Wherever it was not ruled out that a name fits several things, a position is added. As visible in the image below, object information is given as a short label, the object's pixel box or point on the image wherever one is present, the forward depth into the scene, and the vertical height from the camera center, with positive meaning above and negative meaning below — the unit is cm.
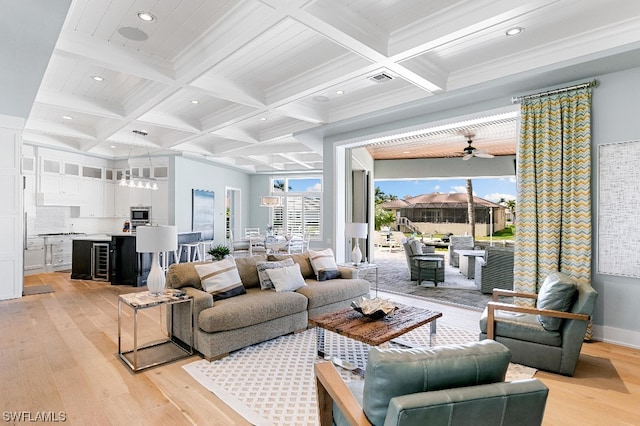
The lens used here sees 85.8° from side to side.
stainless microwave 919 -3
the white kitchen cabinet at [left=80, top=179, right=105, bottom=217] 886 +44
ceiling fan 768 +146
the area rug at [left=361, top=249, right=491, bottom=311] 560 -133
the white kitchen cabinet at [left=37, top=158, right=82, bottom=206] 794 +74
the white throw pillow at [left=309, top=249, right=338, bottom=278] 501 -66
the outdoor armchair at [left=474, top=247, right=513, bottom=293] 579 -89
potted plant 480 -53
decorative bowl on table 320 -86
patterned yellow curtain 387 +35
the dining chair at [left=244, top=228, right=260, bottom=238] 1026 -51
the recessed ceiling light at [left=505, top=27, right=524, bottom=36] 330 +182
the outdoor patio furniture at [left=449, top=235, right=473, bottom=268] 859 -62
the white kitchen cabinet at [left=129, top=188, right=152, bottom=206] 931 +51
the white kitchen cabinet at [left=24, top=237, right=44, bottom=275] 757 -94
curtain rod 383 +150
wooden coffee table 280 -95
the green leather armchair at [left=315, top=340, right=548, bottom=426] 120 -64
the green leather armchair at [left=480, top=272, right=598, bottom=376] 297 -100
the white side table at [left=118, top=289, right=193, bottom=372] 321 -138
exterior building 1174 +14
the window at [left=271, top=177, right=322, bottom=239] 1202 +29
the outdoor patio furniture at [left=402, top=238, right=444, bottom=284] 673 -101
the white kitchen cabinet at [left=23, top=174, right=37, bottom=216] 773 +44
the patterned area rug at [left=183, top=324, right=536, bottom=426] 249 -139
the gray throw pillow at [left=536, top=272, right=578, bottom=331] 306 -72
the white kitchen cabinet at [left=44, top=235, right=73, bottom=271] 795 -91
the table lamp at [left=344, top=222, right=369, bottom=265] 561 -25
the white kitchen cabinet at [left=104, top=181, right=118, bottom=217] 944 +43
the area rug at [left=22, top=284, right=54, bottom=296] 596 -136
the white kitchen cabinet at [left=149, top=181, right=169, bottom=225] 910 +29
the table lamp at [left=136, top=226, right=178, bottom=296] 351 -30
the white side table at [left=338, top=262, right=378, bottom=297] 546 -80
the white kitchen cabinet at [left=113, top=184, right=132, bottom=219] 951 +37
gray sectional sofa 333 -102
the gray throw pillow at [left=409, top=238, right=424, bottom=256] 714 -62
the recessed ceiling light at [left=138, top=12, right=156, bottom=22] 307 +179
